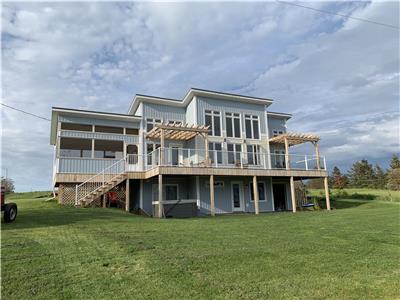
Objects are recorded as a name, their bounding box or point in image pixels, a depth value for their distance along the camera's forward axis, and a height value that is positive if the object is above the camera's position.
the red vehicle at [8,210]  8.94 -0.16
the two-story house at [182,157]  16.33 +2.54
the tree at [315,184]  43.66 +1.71
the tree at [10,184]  37.55 +2.53
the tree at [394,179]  35.17 +1.70
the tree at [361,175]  48.16 +3.37
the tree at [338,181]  45.06 +2.13
